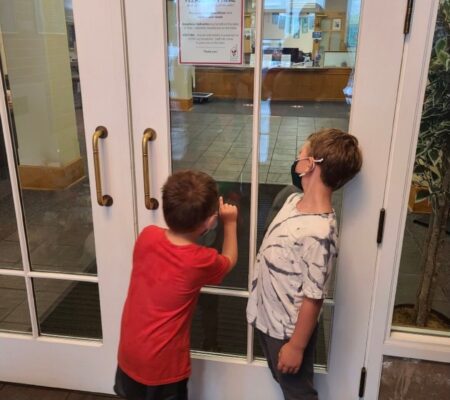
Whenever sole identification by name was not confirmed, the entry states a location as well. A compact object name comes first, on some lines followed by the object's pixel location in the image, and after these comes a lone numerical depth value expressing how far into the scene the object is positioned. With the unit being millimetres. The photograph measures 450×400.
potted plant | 1248
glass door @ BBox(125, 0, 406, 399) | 1247
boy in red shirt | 1122
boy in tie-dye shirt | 1159
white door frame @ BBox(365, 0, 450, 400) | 1188
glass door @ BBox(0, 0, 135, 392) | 1386
